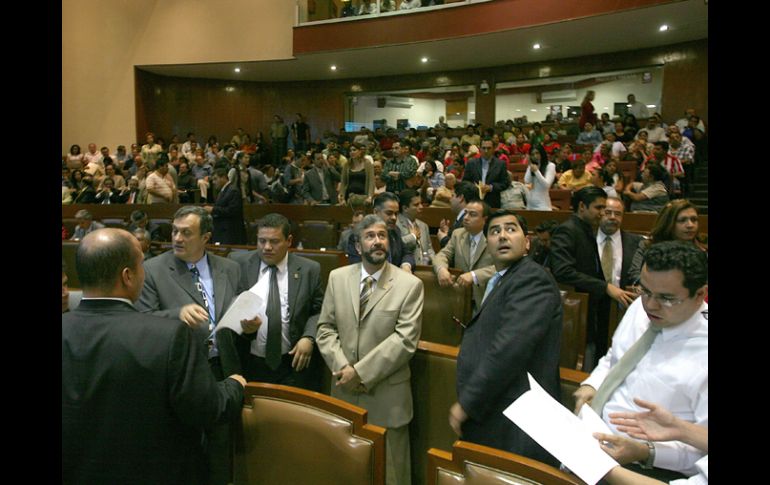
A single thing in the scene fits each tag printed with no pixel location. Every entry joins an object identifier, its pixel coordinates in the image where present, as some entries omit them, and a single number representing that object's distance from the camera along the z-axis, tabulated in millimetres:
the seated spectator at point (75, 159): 10812
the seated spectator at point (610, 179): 7039
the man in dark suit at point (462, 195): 4207
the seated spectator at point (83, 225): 5854
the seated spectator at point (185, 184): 9562
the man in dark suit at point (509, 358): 1831
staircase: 8406
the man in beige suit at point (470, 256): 3201
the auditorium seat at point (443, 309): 3389
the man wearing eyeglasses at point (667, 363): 1370
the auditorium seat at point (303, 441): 1527
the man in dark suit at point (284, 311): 2494
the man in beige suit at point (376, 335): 2217
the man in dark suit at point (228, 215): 5605
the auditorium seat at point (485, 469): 1243
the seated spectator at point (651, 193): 6137
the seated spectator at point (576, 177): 7543
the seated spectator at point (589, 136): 10281
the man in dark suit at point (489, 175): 5828
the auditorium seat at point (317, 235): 6660
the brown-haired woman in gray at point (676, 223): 2785
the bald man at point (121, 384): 1370
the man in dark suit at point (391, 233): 3529
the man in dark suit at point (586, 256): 3051
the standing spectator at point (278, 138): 14367
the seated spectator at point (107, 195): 8492
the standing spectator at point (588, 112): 11000
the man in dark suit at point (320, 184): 8125
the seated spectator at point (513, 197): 6297
